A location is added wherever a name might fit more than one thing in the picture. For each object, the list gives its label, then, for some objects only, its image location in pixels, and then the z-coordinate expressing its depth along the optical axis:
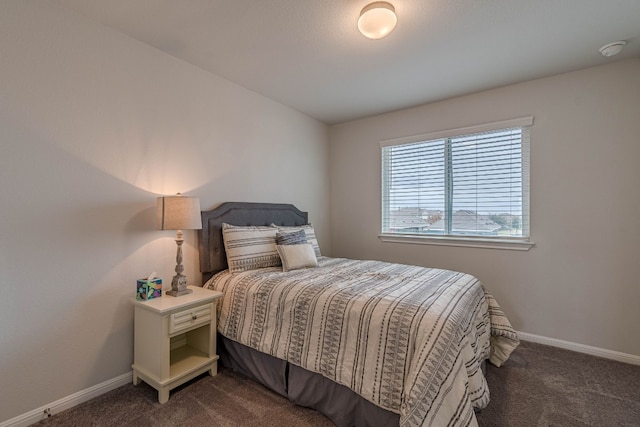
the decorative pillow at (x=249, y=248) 2.51
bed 1.38
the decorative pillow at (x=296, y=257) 2.54
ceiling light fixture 1.75
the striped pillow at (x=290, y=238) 2.72
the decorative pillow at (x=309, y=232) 2.96
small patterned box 2.00
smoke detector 2.15
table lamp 2.05
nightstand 1.86
